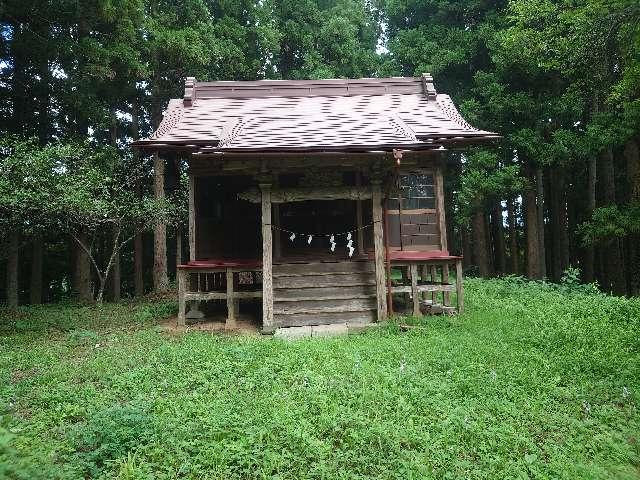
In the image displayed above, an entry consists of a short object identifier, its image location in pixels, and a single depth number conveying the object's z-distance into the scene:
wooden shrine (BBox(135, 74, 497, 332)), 9.60
